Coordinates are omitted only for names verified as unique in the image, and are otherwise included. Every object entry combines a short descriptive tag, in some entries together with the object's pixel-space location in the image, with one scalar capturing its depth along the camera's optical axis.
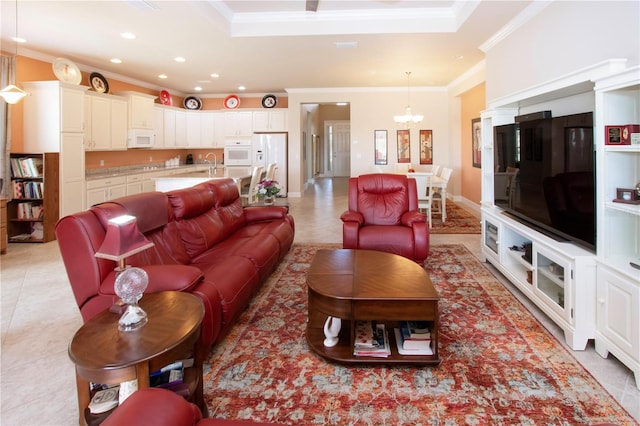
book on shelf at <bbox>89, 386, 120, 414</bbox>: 1.73
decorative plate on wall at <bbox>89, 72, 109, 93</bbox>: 7.34
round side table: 1.46
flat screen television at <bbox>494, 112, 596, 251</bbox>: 2.69
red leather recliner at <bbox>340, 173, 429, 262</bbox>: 4.14
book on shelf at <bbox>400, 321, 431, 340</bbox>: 2.44
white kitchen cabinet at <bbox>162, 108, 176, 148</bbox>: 9.48
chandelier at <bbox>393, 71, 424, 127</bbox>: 8.52
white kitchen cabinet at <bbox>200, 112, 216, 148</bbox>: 10.67
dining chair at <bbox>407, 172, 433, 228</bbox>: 6.47
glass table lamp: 1.72
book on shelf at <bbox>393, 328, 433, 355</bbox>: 2.41
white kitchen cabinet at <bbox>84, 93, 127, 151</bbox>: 6.74
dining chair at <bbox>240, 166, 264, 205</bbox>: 7.28
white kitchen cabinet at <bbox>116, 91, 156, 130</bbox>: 7.88
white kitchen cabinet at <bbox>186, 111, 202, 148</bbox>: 10.46
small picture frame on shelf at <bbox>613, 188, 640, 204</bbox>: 2.30
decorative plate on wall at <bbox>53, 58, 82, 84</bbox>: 6.32
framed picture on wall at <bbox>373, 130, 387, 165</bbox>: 9.98
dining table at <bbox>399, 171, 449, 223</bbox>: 7.06
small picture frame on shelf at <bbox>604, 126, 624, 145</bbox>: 2.34
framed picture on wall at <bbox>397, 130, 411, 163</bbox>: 9.96
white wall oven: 10.67
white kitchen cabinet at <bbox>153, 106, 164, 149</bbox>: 8.93
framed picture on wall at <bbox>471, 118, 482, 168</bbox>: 7.98
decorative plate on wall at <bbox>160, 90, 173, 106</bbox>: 9.69
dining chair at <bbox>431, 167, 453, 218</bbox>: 7.07
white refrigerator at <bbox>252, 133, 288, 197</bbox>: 10.66
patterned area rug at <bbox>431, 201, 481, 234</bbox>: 6.23
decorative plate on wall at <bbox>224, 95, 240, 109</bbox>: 10.82
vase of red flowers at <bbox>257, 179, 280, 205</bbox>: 5.91
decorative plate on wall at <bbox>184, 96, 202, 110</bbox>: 10.80
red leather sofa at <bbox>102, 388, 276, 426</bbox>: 1.10
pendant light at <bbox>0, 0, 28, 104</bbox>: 4.24
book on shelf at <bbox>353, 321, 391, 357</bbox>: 2.41
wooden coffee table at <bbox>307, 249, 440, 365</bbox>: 2.33
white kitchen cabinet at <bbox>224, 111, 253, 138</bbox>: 10.68
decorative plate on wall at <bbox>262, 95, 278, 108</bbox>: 10.75
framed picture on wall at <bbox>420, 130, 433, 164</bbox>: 9.93
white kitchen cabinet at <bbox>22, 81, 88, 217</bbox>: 5.94
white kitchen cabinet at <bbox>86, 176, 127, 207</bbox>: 6.63
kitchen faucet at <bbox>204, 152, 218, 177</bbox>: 10.80
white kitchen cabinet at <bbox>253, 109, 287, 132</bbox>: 10.58
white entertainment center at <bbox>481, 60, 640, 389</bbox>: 2.21
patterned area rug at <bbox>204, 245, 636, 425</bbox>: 1.93
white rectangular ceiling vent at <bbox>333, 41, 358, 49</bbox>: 5.70
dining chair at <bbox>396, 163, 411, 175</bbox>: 9.22
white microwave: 7.90
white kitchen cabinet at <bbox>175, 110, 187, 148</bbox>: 10.01
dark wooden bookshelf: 5.80
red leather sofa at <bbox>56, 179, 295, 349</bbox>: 2.20
